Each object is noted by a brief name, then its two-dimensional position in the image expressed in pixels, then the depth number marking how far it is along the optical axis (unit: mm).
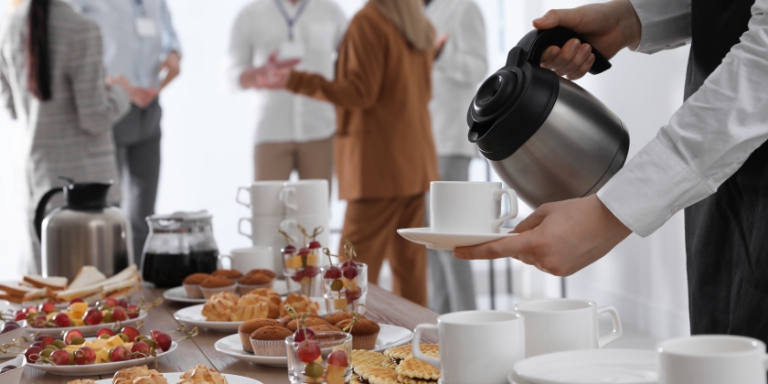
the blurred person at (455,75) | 3830
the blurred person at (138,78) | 3469
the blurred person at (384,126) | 2867
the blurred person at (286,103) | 3709
